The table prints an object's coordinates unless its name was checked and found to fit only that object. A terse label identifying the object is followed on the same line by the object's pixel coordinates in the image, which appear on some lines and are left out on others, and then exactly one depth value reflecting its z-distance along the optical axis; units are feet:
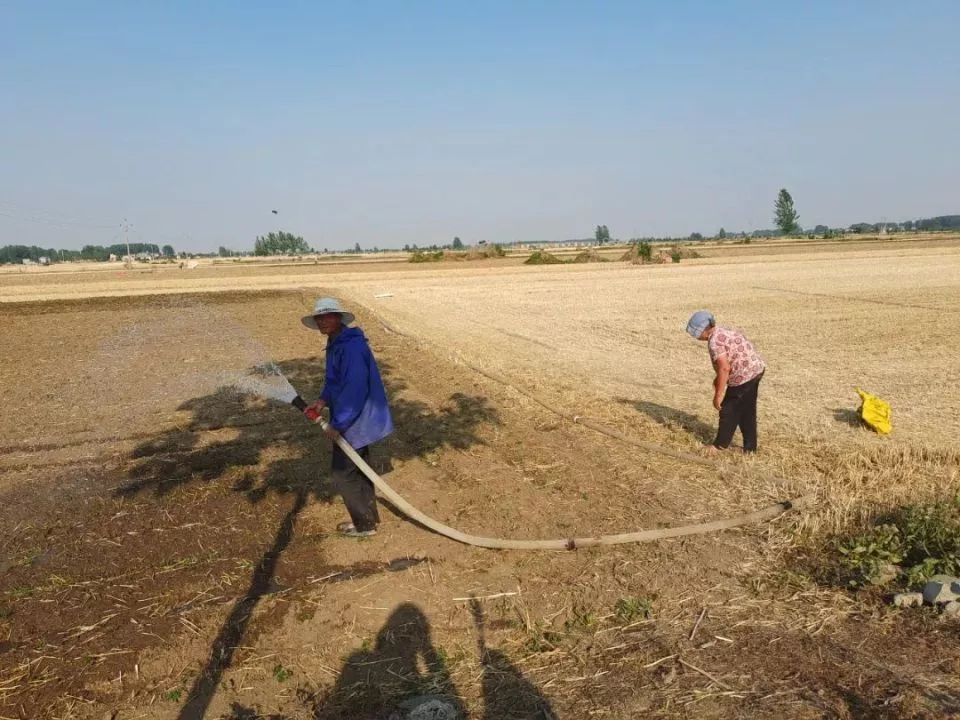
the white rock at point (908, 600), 14.42
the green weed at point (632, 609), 14.78
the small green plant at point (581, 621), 14.56
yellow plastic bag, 26.68
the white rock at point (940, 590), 14.11
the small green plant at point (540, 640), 13.80
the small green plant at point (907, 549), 15.30
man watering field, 18.03
